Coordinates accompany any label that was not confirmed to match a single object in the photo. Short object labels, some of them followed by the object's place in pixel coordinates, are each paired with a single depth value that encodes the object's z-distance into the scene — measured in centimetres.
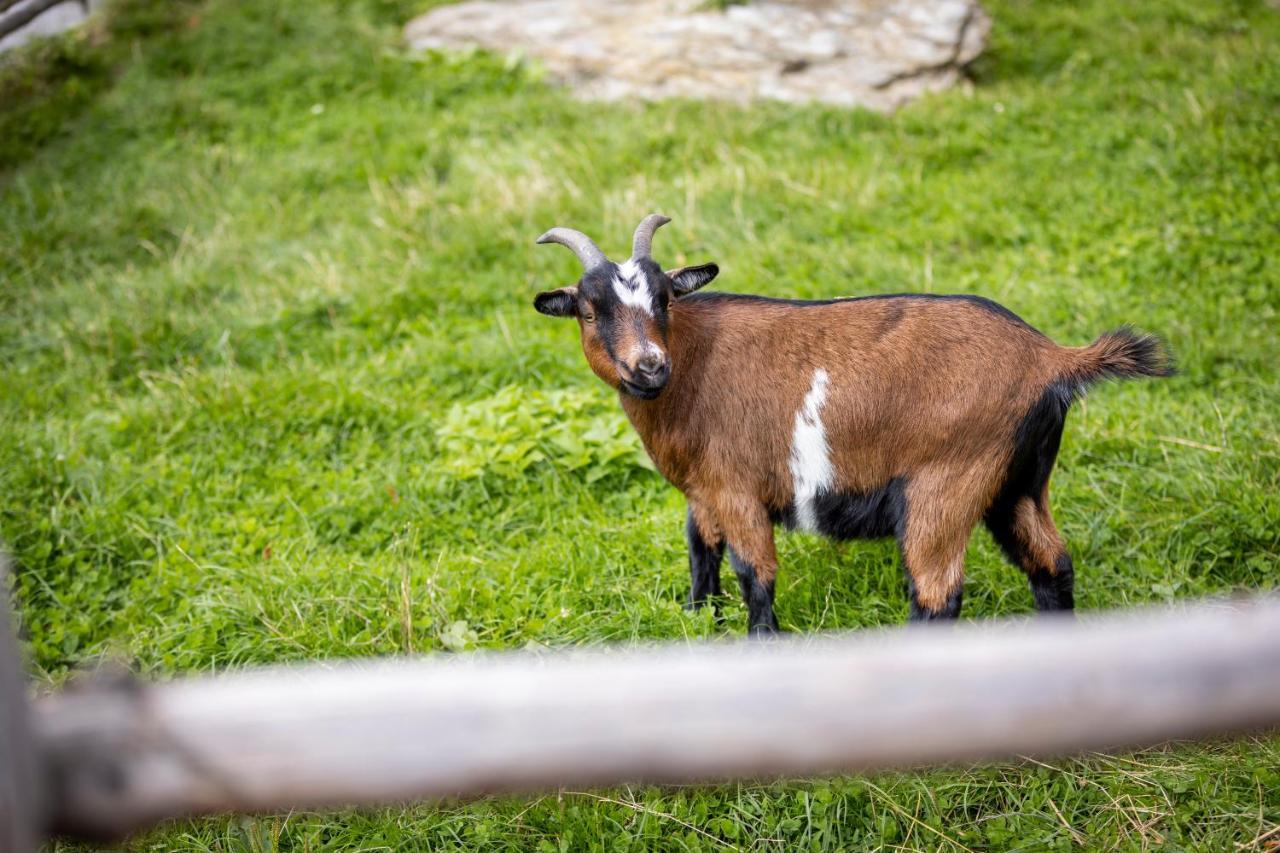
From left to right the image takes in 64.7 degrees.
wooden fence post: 121
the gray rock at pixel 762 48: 788
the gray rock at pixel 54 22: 898
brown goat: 323
